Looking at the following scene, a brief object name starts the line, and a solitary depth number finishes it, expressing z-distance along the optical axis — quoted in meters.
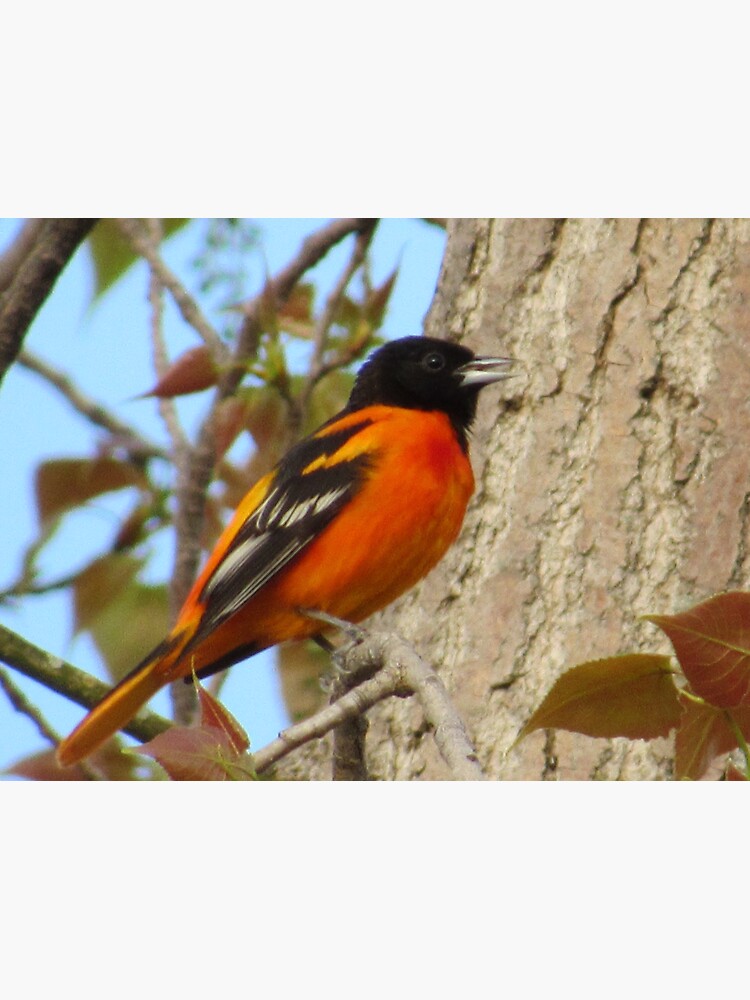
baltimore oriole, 5.43
